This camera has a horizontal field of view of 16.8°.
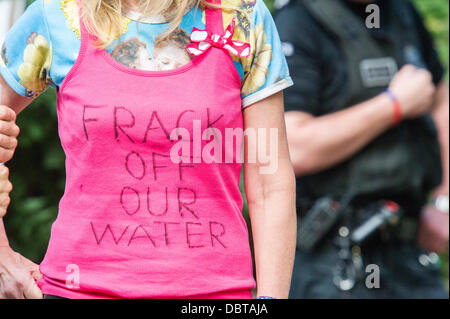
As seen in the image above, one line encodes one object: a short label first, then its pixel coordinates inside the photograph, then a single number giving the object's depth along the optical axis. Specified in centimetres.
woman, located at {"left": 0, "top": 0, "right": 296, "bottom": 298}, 245
